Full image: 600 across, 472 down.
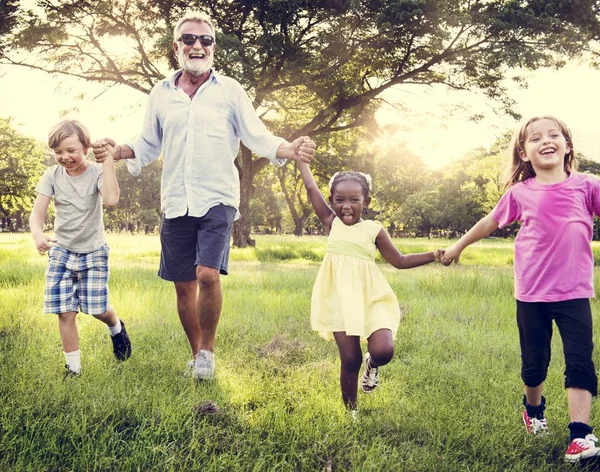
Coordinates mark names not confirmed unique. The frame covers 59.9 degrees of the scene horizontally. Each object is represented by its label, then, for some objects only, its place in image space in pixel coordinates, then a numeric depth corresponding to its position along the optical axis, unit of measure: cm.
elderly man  406
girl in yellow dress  331
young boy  392
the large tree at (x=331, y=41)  1388
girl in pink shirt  302
